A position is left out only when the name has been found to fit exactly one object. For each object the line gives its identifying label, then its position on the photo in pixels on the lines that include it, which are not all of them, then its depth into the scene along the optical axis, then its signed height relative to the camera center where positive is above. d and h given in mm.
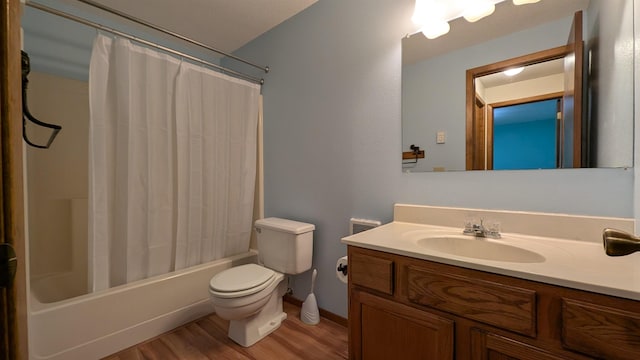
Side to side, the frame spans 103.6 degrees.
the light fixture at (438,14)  1322 +888
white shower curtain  1529 +99
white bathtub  1323 -843
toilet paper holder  1421 -522
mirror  979 +454
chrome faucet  1152 -252
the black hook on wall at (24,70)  978 +422
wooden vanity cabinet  637 -428
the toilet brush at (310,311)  1795 -972
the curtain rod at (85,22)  1271 +854
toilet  1477 -657
